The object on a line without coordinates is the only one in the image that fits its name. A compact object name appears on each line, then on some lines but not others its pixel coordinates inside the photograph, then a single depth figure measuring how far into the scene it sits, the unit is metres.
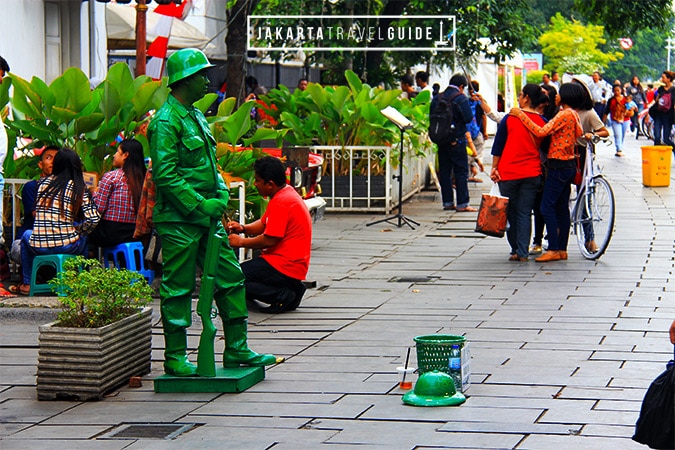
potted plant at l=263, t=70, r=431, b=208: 16.89
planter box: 6.95
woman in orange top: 12.25
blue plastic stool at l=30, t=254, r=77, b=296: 9.72
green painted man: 7.03
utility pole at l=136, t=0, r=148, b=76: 13.98
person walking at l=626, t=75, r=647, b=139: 46.25
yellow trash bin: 21.28
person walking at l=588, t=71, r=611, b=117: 36.15
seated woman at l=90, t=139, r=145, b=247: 10.14
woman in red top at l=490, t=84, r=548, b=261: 12.44
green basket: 6.85
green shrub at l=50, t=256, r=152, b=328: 7.09
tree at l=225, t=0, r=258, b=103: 19.12
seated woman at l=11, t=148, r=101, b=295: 9.83
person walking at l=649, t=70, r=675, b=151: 27.34
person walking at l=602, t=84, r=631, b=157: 30.19
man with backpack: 16.83
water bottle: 6.86
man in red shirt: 9.57
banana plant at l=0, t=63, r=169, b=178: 10.76
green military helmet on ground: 6.62
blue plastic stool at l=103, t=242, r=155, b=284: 10.15
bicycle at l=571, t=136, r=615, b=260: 12.55
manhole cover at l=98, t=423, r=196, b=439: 6.16
